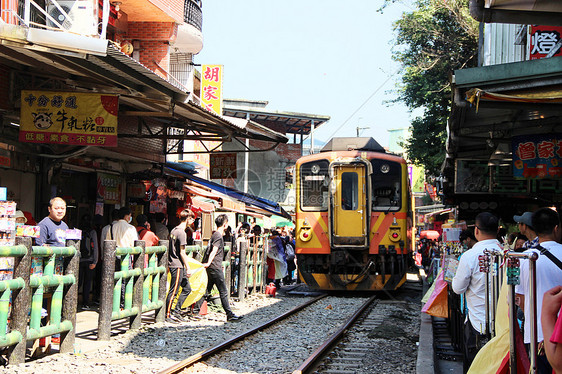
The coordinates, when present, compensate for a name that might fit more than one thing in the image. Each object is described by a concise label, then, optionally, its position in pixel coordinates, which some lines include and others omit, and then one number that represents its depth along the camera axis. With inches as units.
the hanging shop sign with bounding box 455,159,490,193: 476.4
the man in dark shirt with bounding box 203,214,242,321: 398.9
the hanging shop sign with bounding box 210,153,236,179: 618.2
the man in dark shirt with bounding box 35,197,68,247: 287.4
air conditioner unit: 405.1
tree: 821.9
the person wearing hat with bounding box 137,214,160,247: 408.5
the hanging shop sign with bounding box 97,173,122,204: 510.5
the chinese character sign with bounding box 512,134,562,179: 342.0
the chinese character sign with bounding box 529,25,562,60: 383.9
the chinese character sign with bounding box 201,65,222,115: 753.6
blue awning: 708.7
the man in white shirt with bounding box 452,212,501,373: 205.2
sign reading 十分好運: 349.7
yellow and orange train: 563.2
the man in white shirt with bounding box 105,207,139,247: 384.5
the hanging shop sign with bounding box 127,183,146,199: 562.3
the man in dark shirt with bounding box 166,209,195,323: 379.6
